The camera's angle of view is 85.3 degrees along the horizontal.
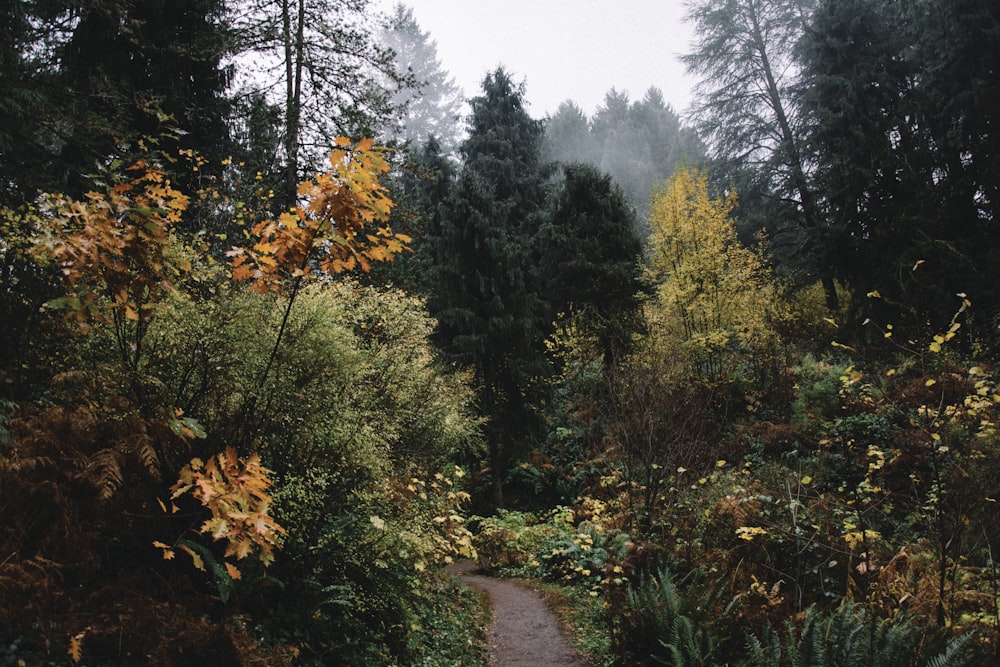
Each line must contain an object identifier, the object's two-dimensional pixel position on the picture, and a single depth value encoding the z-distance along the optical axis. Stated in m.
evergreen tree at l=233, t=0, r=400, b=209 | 9.52
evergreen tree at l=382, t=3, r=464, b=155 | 44.03
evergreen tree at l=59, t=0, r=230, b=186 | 8.56
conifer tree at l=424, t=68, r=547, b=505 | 15.82
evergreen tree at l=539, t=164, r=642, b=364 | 15.96
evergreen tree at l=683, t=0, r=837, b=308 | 19.86
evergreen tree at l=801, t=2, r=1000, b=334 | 12.27
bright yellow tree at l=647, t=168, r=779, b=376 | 14.13
